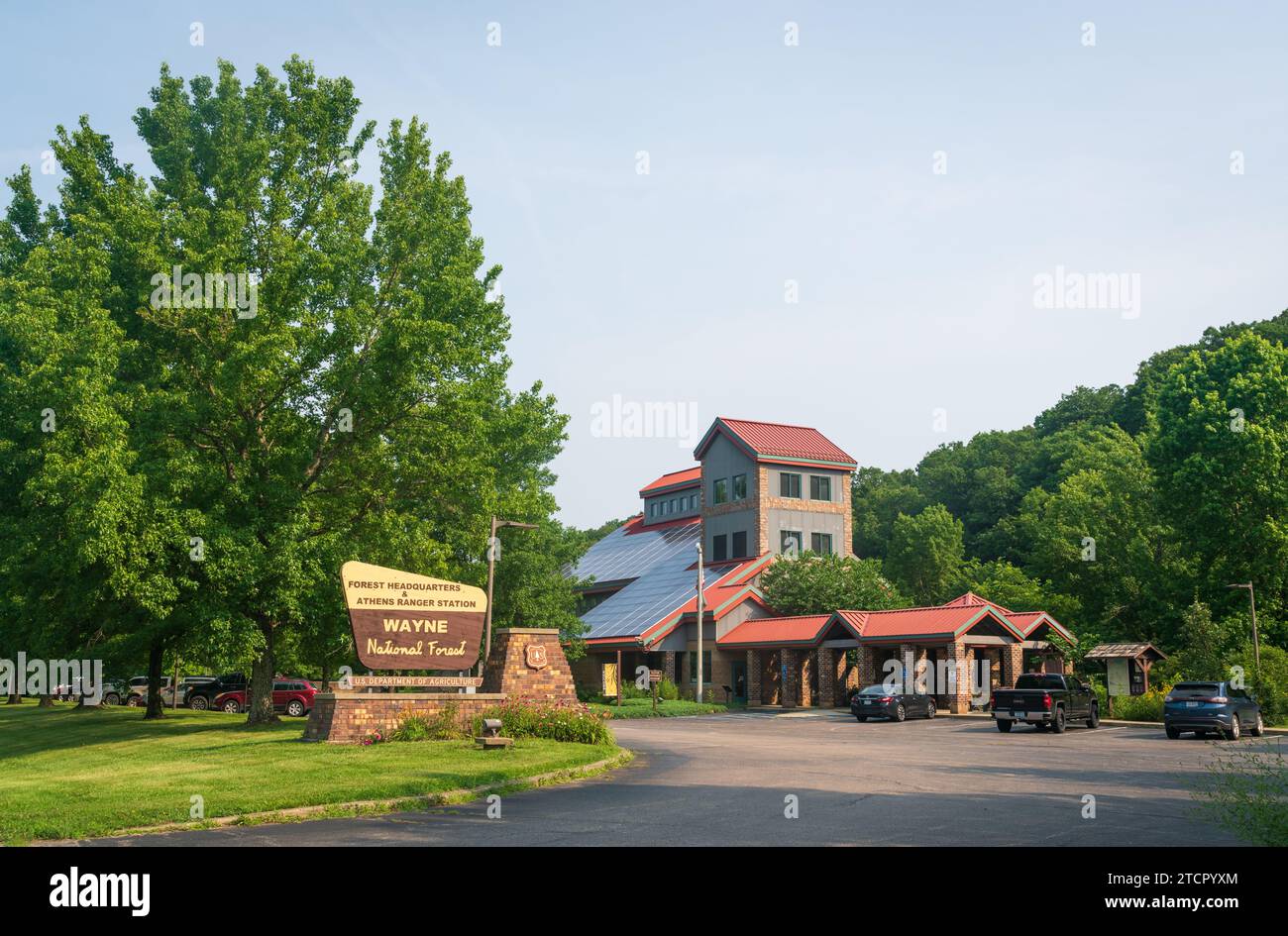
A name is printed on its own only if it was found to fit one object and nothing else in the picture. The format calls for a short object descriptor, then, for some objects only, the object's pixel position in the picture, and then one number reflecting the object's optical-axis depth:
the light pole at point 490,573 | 27.57
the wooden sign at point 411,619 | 25.11
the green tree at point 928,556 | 78.56
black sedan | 40.31
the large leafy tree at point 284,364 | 27.89
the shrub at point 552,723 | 24.34
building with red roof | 46.34
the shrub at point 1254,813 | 9.80
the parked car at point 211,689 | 46.31
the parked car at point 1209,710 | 30.47
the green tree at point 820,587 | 54.47
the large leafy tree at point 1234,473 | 44.59
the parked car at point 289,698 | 39.84
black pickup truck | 33.50
